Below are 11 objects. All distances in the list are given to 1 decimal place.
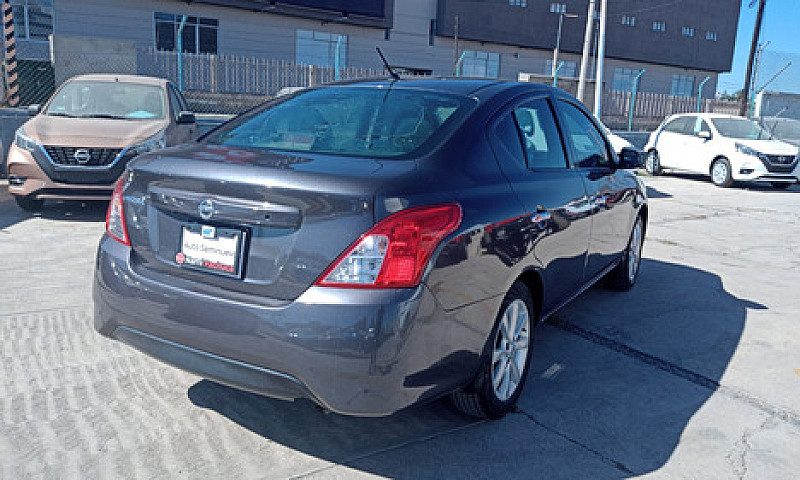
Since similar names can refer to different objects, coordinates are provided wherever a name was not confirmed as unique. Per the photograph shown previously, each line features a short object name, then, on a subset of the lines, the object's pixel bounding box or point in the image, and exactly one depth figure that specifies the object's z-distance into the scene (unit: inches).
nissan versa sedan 95.4
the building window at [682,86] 1552.7
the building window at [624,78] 1453.0
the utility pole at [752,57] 1001.5
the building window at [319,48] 1027.9
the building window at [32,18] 846.1
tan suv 284.5
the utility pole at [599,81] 732.0
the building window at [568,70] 1385.3
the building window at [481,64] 1228.8
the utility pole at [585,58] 775.7
